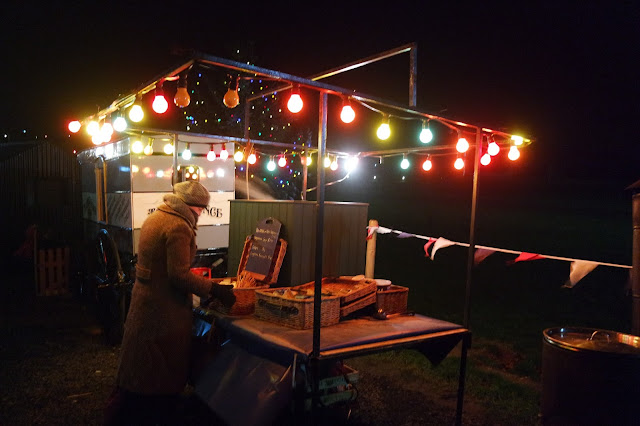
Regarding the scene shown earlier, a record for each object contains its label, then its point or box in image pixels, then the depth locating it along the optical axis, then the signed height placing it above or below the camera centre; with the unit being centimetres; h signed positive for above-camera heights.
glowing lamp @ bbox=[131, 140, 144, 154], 879 +97
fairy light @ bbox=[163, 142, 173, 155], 850 +94
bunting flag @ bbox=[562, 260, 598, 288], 534 -82
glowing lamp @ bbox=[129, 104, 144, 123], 406 +79
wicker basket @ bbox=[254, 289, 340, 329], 373 -99
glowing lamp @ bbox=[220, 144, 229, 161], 849 +85
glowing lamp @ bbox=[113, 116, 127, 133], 510 +86
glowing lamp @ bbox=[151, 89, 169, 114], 351 +77
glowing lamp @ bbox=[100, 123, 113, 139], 561 +85
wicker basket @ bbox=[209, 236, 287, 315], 417 -89
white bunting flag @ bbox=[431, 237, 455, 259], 686 -67
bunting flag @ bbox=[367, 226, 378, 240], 782 -55
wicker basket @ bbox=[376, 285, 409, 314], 428 -101
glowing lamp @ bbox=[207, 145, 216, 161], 828 +79
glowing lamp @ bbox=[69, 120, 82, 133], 621 +98
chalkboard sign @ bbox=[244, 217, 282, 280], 444 -53
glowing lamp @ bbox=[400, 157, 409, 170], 809 +70
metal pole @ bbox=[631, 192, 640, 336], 432 -68
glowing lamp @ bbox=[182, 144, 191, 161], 833 +80
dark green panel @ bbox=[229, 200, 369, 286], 446 -38
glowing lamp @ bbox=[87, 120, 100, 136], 583 +90
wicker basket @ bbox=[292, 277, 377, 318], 404 -89
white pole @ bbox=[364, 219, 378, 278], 771 -101
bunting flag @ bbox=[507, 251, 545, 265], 585 -74
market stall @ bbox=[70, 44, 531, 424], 322 -116
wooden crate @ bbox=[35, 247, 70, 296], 989 -183
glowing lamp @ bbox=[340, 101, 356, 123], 369 +75
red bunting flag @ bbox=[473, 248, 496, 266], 588 -72
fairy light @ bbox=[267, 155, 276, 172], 926 +70
